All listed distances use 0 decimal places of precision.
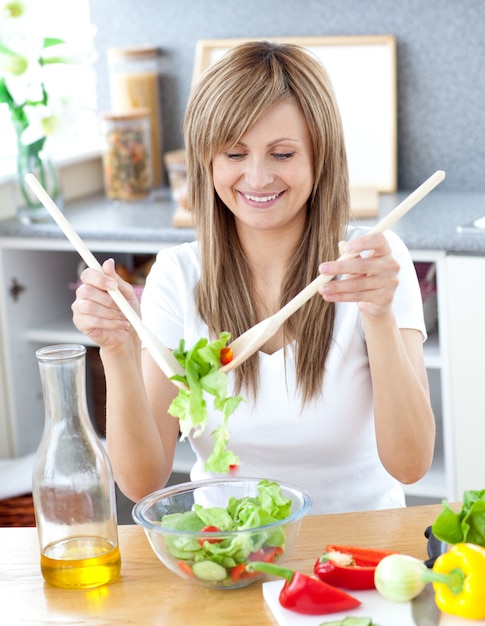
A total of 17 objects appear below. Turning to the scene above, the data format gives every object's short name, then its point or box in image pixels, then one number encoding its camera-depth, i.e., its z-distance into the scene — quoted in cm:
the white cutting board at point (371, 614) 153
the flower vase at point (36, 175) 324
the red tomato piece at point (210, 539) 158
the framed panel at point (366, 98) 334
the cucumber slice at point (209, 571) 159
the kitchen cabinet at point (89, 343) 273
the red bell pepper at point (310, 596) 155
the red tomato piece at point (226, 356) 171
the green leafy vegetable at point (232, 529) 158
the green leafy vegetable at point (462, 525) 158
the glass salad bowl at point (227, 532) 158
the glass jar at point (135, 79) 363
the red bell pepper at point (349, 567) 159
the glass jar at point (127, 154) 348
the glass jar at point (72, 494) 163
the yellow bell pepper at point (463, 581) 152
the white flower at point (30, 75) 311
